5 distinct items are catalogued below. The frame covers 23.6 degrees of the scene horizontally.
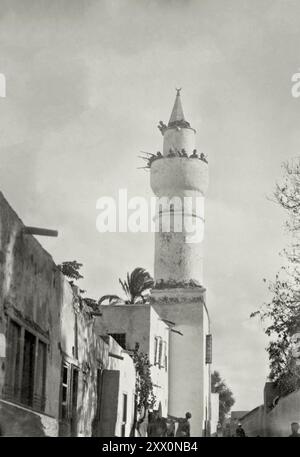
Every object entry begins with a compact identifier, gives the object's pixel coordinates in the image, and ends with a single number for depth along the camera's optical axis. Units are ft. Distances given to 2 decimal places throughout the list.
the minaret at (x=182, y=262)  114.32
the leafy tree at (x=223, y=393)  209.36
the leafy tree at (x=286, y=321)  53.47
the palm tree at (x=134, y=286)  123.13
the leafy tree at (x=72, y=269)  103.81
